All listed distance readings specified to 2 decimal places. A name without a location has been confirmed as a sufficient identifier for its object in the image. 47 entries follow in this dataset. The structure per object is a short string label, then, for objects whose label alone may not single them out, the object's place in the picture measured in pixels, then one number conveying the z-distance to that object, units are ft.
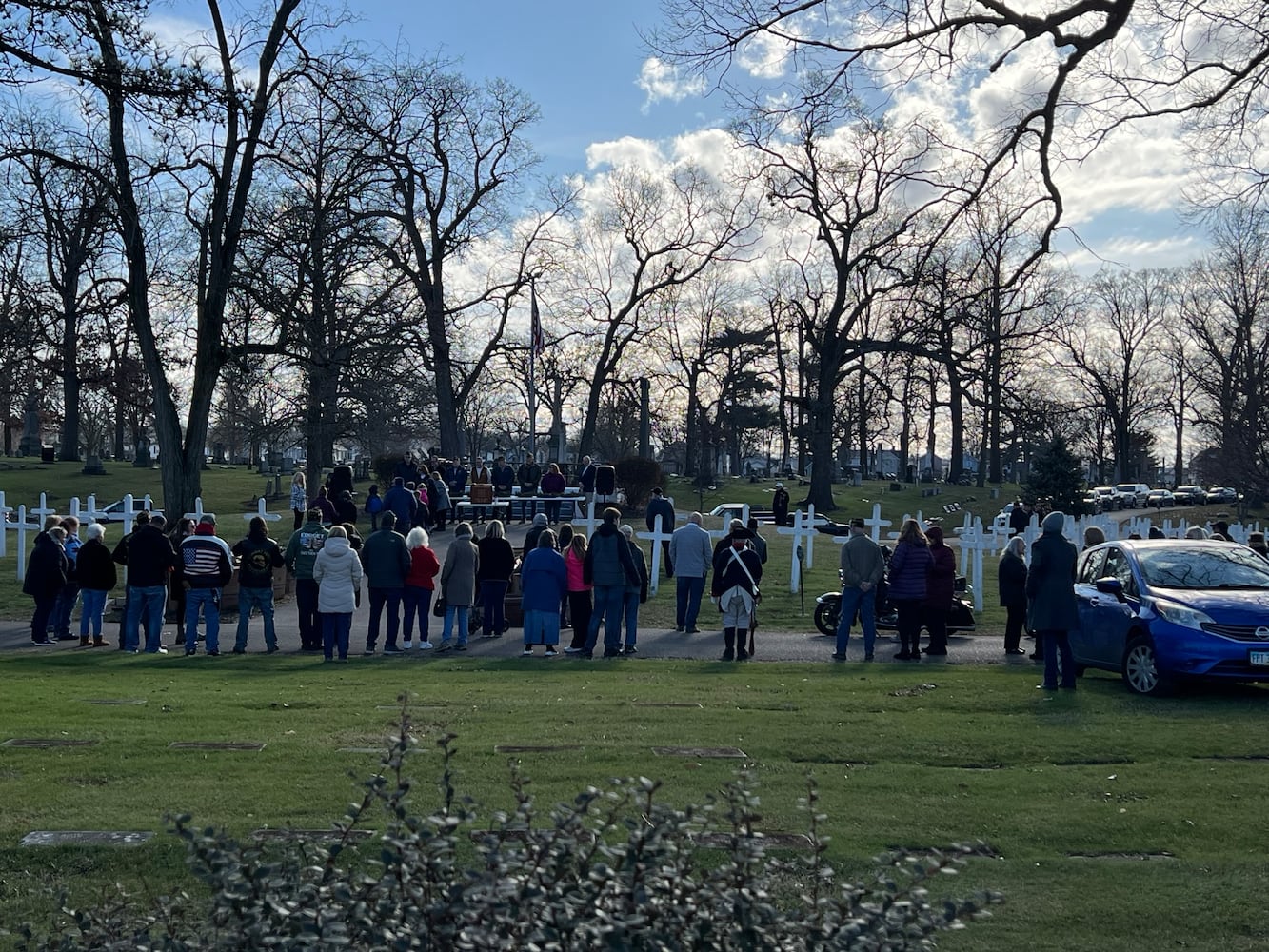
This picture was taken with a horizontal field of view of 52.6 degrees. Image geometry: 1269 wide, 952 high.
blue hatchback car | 42.27
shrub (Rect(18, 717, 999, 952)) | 9.68
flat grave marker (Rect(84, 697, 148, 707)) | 37.37
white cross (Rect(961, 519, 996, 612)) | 79.20
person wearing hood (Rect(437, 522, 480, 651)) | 57.41
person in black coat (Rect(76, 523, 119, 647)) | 56.65
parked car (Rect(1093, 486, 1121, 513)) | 265.93
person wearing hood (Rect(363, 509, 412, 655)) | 55.77
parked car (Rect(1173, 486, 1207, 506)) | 294.66
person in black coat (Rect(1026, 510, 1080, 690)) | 43.93
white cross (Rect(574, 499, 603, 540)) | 86.22
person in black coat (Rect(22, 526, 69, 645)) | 57.67
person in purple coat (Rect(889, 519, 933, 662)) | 55.52
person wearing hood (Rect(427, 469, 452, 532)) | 113.50
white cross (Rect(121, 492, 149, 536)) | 90.33
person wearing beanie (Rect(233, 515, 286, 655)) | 55.21
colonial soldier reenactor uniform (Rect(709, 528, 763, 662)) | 54.85
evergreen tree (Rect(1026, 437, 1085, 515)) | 172.96
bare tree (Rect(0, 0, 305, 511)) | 69.21
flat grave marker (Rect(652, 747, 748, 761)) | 29.78
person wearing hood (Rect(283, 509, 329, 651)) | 56.03
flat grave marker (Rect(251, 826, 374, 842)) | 20.95
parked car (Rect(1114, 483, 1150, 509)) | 283.18
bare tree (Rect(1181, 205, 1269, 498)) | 101.91
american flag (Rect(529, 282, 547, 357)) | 158.71
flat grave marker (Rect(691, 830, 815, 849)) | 21.03
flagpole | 158.81
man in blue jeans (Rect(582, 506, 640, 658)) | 55.52
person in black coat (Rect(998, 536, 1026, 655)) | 57.82
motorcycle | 64.80
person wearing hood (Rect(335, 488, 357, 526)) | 89.76
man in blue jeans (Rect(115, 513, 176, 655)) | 54.08
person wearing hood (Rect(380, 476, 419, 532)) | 89.71
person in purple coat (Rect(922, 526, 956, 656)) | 57.11
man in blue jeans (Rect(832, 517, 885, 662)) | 54.60
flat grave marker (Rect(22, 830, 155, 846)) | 21.17
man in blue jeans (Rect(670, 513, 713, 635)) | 61.62
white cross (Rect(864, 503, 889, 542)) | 84.43
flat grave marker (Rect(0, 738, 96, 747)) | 29.68
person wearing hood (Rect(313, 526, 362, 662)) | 53.16
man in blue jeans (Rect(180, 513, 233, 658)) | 54.44
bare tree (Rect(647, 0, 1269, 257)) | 31.71
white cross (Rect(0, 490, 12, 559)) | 86.99
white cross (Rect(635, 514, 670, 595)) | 81.25
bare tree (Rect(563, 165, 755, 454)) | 183.52
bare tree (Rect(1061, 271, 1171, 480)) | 284.41
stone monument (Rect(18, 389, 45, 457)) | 219.82
